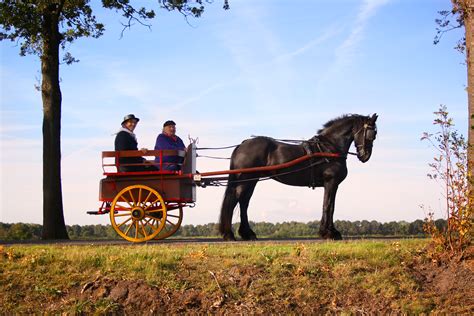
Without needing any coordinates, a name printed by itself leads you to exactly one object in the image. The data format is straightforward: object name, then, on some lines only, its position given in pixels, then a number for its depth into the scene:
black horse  14.66
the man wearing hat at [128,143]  14.37
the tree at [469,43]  12.66
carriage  14.16
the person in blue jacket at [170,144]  14.45
